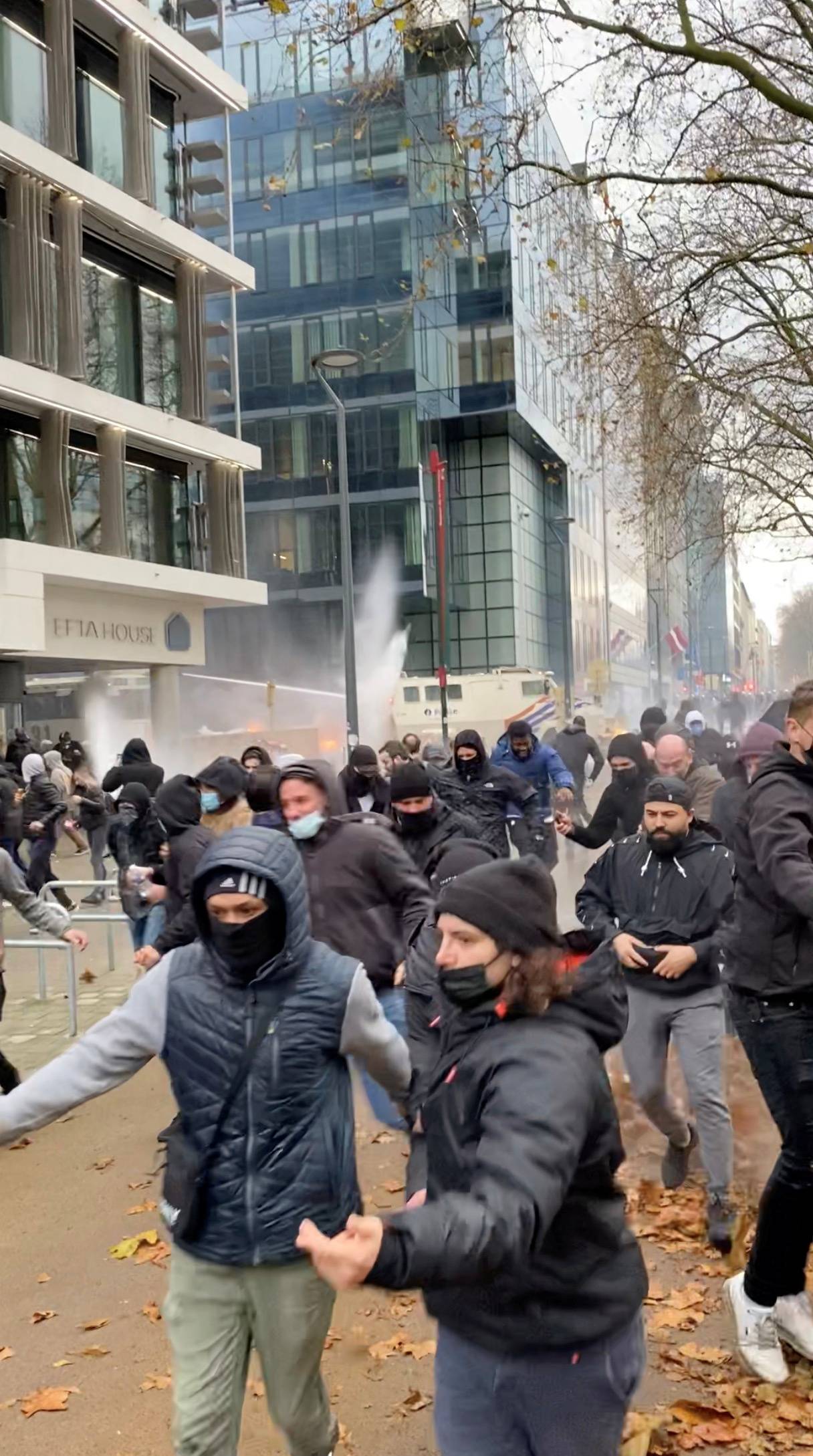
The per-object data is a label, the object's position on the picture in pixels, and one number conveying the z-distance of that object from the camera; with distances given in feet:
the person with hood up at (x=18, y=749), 63.57
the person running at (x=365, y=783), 32.19
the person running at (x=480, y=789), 27.12
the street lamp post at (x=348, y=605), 69.82
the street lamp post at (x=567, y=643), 142.30
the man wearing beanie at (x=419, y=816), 19.16
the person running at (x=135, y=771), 34.37
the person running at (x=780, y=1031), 11.64
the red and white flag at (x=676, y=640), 151.33
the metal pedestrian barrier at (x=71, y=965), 25.81
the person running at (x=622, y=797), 25.25
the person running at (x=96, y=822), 49.26
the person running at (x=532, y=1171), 6.61
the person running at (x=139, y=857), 23.59
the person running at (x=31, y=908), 19.76
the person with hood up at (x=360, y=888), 16.12
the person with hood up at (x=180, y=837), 19.52
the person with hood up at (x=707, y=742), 42.57
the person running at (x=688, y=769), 23.21
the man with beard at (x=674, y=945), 15.33
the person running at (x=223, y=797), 19.71
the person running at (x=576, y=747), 52.70
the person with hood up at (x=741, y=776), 20.89
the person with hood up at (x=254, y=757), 36.65
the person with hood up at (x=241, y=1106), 8.84
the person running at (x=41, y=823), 44.86
